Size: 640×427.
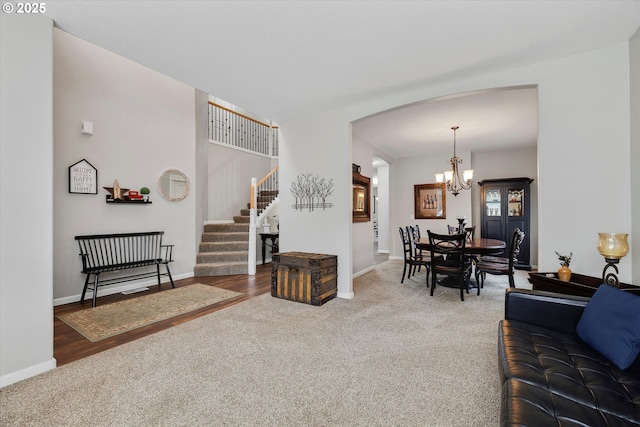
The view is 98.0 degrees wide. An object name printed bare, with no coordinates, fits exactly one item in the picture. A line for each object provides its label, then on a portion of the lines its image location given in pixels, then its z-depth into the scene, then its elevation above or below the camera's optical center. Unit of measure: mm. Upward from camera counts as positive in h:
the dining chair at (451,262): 3789 -711
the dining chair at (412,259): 4484 -795
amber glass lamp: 2064 -266
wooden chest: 3623 -862
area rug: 2850 -1165
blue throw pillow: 1430 -633
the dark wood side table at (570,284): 2166 -591
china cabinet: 5922 +62
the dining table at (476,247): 3889 -492
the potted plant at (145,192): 4479 +351
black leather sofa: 1094 -793
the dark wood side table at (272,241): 6248 -634
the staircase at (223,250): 5297 -754
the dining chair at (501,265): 3809 -783
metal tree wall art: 4086 +343
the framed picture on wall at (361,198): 5403 +312
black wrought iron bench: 3801 -608
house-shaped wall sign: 3785 +510
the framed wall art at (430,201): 6844 +306
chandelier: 4867 +659
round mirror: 4864 +524
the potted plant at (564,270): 2336 -486
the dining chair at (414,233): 5310 -395
